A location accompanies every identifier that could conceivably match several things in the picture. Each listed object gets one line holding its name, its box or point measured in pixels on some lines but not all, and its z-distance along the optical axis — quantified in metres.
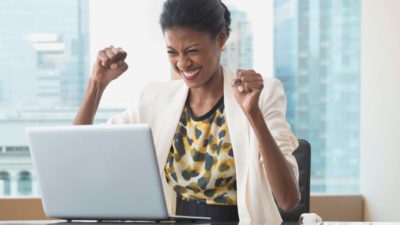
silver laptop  1.64
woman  2.03
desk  1.81
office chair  2.44
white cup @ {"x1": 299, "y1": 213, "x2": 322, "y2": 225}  1.85
